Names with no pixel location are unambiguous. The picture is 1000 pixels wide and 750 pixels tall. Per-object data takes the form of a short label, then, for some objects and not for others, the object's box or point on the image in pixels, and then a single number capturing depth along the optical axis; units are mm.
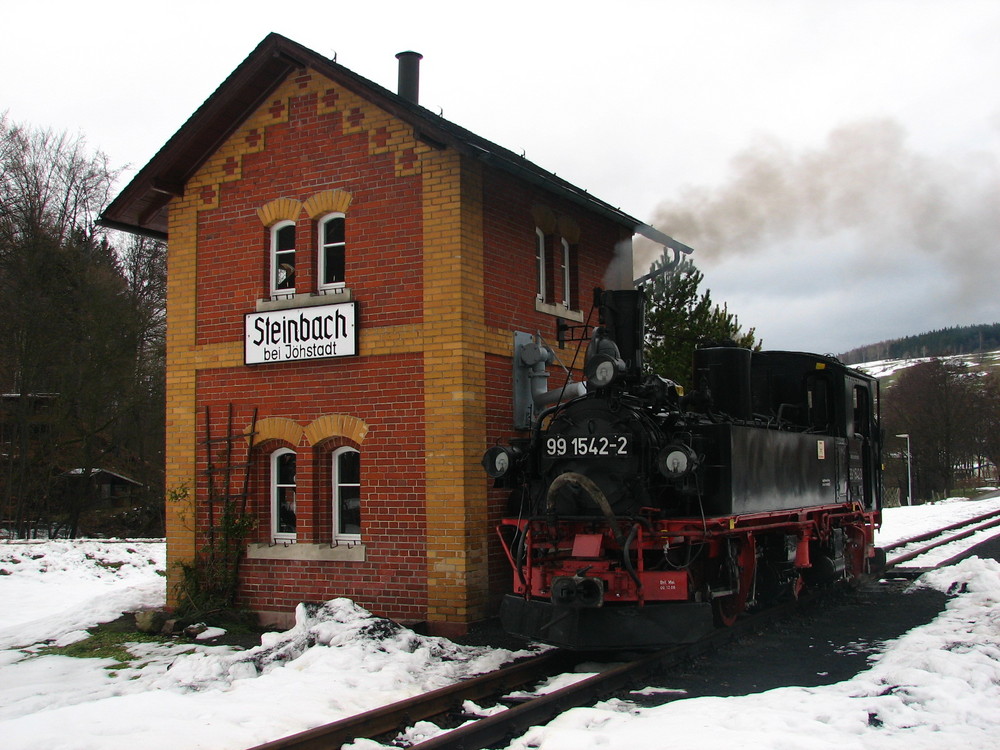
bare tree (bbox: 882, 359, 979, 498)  46281
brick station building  9625
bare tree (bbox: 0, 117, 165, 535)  22203
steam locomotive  7398
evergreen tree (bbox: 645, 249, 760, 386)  19453
